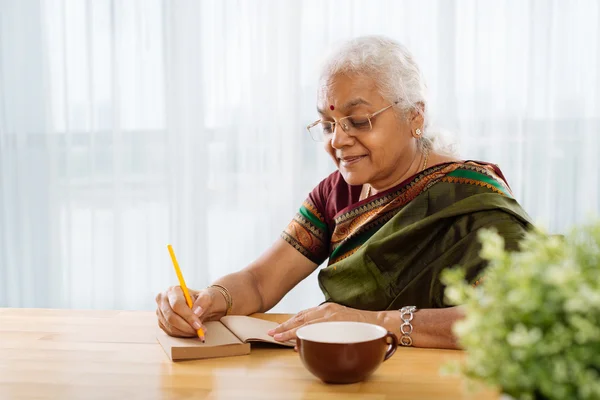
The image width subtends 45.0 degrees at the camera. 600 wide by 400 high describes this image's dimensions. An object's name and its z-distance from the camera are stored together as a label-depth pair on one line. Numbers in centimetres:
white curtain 345
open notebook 136
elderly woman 170
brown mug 114
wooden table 116
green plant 63
